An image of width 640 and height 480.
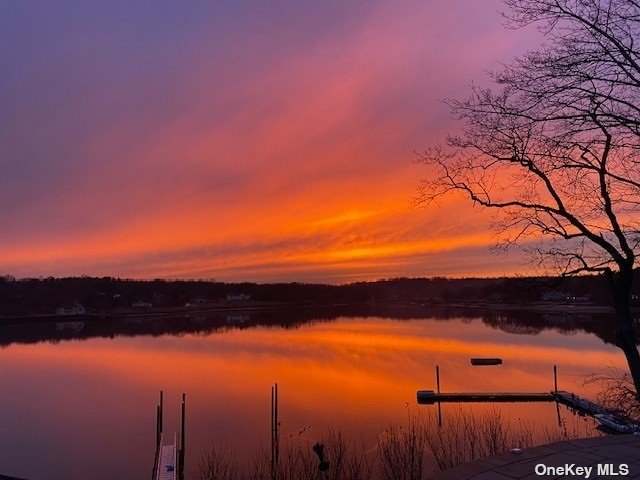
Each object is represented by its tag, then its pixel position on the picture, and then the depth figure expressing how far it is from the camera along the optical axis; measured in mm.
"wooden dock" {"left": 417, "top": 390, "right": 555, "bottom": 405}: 28938
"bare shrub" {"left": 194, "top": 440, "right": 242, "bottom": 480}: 15852
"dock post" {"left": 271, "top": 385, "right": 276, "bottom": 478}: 18359
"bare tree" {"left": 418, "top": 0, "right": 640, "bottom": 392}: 6488
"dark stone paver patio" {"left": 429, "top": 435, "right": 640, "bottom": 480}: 6035
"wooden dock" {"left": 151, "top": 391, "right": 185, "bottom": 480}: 17438
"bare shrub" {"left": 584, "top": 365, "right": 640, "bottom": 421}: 8903
